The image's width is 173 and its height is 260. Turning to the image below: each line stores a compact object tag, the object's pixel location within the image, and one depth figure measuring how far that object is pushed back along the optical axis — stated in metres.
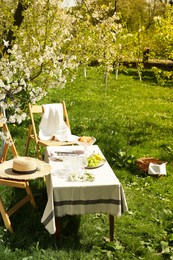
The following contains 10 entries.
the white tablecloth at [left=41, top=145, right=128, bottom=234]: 5.00
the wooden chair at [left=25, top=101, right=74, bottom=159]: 7.81
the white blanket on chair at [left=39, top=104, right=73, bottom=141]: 8.52
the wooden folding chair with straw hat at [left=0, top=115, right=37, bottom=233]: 5.24
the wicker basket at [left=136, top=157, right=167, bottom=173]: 7.99
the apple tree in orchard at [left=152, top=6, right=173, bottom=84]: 10.73
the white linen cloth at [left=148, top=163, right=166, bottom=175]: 7.79
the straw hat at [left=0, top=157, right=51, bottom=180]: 5.34
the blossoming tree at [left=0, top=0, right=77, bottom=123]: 9.05
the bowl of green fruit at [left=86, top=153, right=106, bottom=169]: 5.83
